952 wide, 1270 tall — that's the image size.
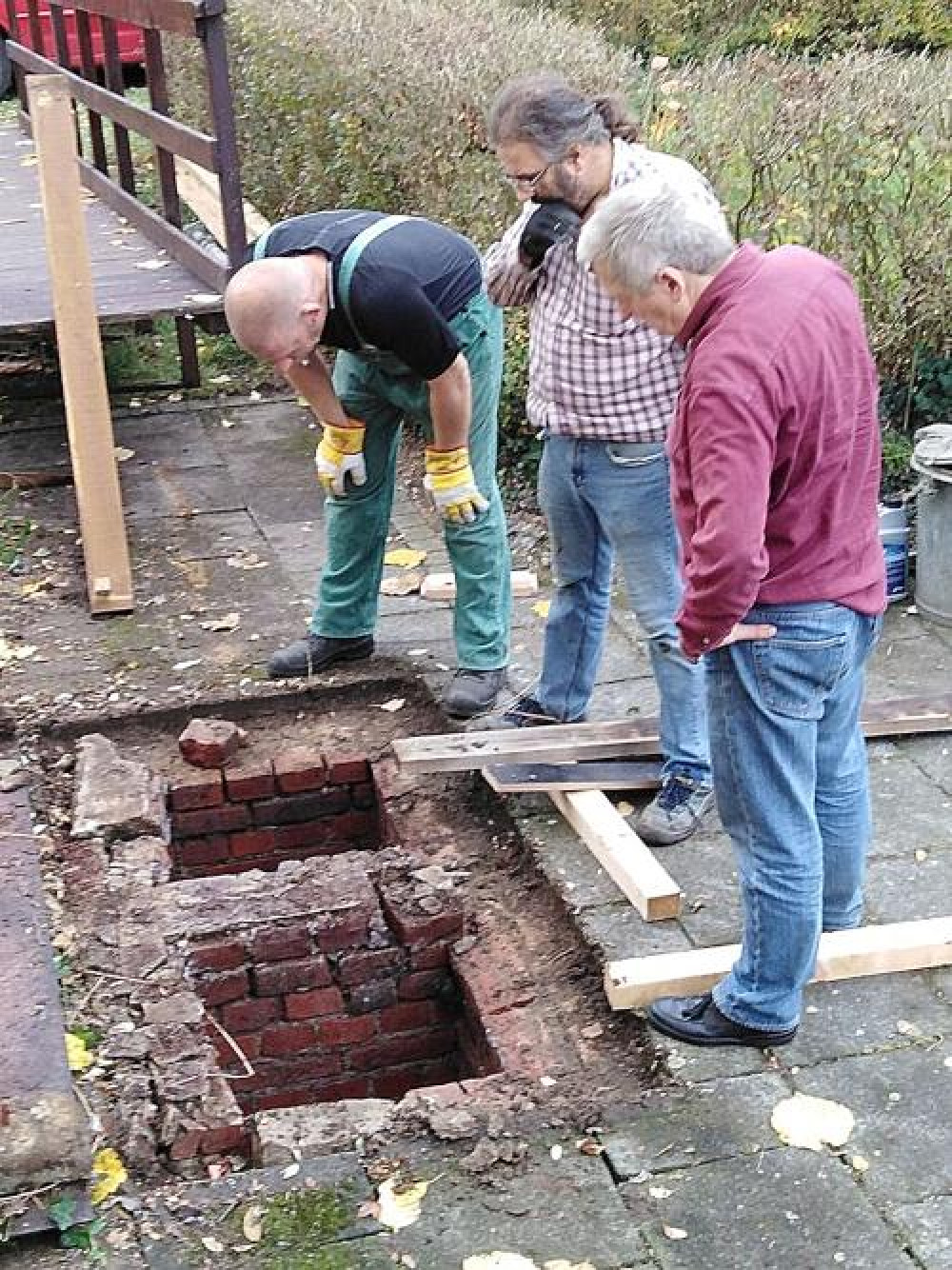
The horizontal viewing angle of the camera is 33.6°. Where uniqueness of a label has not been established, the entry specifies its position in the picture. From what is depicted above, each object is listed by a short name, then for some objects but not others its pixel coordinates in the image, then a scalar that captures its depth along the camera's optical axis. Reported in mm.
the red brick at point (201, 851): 4953
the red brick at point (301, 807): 4965
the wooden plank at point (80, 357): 5383
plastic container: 5609
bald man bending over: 4203
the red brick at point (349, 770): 4969
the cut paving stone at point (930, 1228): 2889
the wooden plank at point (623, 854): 3889
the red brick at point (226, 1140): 3430
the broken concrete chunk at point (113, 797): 4527
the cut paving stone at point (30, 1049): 3115
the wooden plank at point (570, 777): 4398
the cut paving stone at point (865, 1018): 3475
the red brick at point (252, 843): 4980
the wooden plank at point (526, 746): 4484
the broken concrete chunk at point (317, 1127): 3295
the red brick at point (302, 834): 5004
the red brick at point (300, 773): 4922
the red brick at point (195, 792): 4855
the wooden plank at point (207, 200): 8062
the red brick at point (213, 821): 4910
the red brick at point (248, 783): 4895
